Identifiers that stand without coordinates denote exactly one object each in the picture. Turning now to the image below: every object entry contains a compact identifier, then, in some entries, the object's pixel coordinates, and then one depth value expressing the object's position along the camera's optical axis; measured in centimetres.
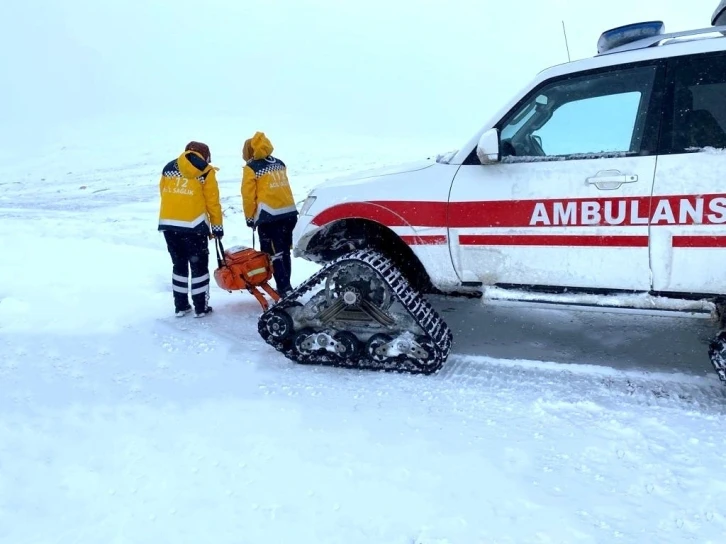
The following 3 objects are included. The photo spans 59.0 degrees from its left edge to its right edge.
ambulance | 369
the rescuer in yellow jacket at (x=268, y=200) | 599
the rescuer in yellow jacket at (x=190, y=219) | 585
